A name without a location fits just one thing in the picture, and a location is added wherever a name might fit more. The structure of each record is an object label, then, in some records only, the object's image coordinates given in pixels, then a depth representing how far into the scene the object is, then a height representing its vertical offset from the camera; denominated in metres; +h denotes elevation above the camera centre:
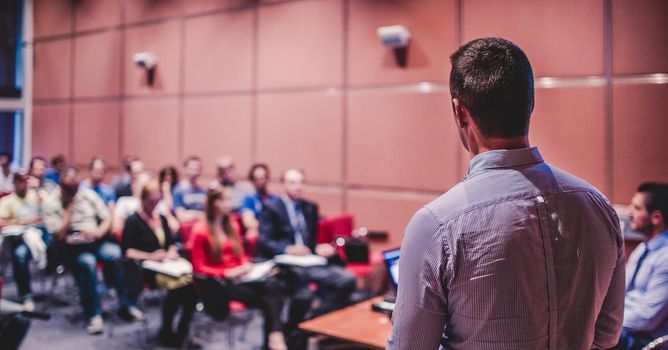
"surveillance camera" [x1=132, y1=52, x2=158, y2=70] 8.33 +1.78
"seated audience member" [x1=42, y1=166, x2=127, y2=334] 5.34 -0.54
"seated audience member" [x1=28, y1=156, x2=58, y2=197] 6.44 +0.03
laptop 3.28 -0.54
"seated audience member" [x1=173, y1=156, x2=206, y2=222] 6.65 -0.15
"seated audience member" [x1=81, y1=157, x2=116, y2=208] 7.20 -0.01
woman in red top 4.32 -0.72
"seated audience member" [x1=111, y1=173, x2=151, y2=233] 5.96 -0.29
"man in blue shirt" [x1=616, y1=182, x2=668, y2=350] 3.01 -0.49
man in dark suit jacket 4.96 -0.53
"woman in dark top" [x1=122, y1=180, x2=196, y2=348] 4.78 -0.65
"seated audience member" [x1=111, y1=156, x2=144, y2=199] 7.26 +0.03
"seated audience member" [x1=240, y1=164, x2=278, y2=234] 6.45 -0.14
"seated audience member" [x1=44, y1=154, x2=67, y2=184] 8.82 +0.21
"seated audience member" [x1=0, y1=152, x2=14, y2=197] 8.80 +0.14
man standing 1.12 -0.12
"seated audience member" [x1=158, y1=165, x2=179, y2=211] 7.20 -0.01
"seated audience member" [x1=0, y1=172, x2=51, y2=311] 5.86 -0.53
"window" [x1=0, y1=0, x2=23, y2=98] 10.59 +2.53
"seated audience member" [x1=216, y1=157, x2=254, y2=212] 6.81 -0.01
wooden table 2.96 -0.80
